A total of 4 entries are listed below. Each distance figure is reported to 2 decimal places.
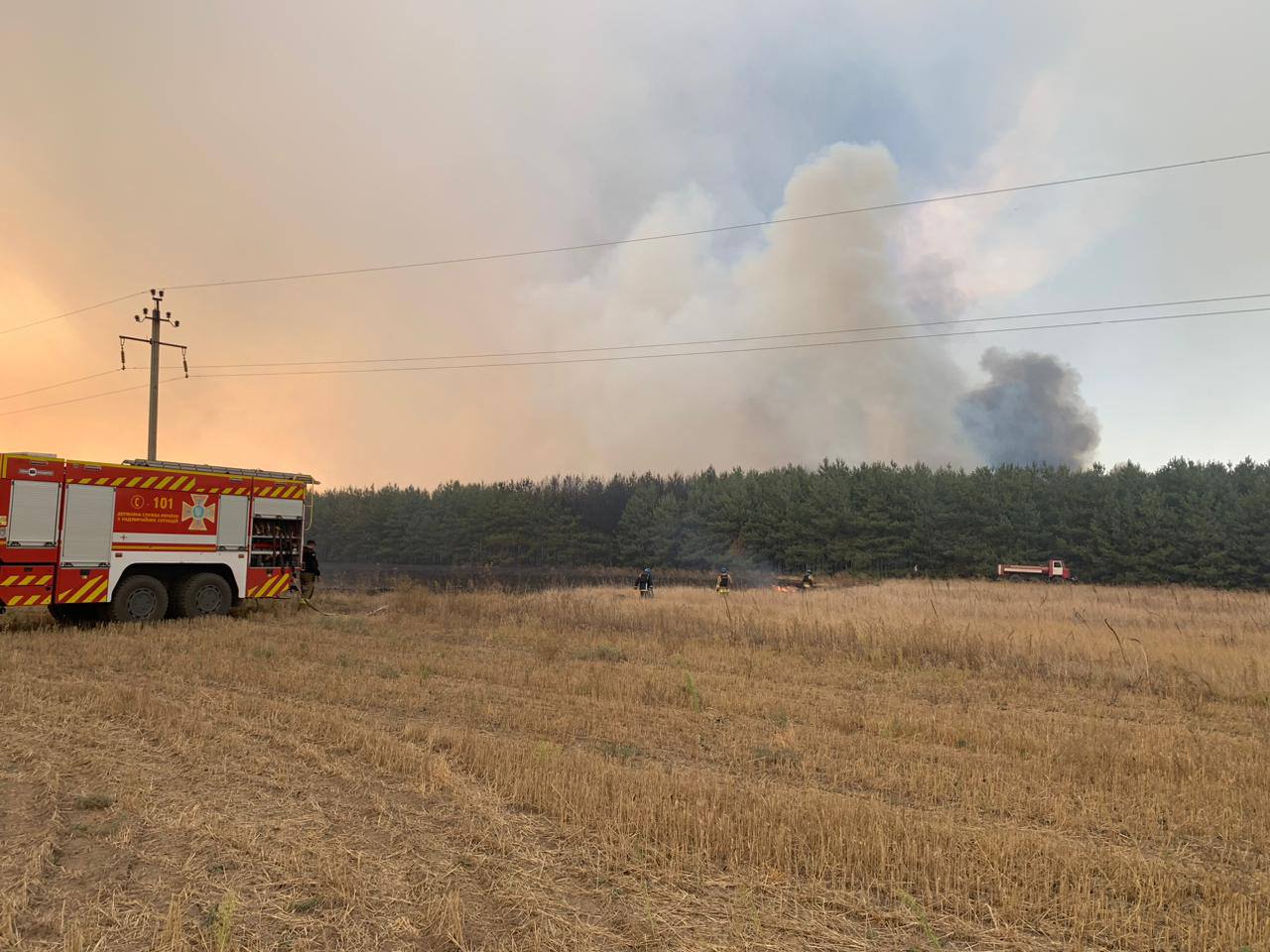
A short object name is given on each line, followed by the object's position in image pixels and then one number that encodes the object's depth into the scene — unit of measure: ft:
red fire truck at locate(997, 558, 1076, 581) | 172.35
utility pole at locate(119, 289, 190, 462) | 85.87
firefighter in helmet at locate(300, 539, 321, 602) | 68.08
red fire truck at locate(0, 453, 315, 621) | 50.39
